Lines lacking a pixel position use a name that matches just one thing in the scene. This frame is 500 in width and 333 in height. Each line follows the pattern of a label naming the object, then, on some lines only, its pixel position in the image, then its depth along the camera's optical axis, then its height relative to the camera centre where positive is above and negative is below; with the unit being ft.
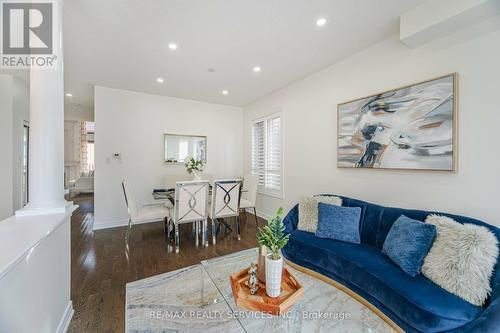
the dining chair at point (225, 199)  10.89 -1.90
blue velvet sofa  4.25 -2.99
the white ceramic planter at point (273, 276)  4.71 -2.59
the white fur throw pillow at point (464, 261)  4.56 -2.27
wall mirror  15.46 +1.35
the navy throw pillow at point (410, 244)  5.57 -2.25
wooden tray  4.51 -3.09
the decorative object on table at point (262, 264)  5.19 -2.58
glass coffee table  5.03 -4.14
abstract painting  6.63 +1.42
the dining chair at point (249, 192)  13.38 -1.85
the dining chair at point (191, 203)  9.78 -1.92
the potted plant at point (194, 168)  12.49 -0.22
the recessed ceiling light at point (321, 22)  7.13 +5.10
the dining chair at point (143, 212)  9.95 -2.52
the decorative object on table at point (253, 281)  4.99 -2.89
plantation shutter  14.26 +0.78
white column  5.39 +0.70
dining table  11.39 -1.83
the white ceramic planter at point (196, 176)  12.44 -0.70
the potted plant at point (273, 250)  4.73 -2.06
